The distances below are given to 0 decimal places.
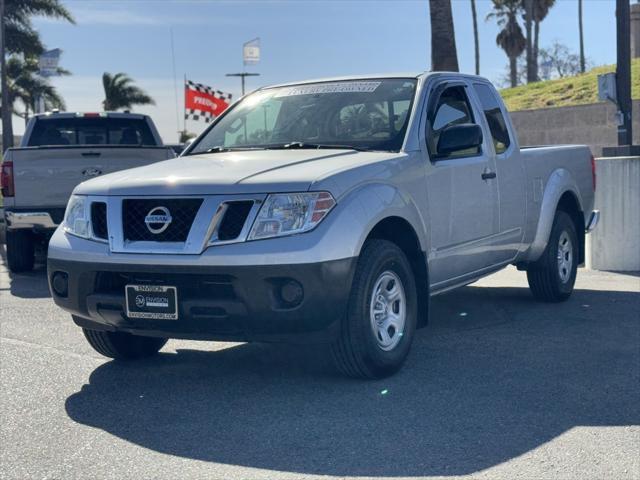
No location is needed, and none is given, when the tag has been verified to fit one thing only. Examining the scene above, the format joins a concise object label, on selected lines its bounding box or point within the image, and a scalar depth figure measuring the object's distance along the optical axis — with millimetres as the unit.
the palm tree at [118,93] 72438
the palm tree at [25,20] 41469
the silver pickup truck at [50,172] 10664
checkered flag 27625
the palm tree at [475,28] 61719
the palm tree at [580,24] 70062
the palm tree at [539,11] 61188
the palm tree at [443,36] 19594
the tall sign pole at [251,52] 34875
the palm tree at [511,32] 64500
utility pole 16109
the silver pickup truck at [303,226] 5215
